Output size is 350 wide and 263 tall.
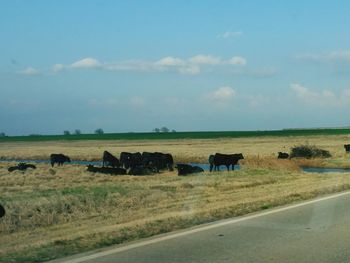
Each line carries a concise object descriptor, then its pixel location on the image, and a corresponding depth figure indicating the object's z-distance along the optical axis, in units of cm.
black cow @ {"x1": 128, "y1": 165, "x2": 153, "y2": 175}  3130
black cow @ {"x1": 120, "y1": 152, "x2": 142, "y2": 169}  3531
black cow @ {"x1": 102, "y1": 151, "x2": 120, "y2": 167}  3878
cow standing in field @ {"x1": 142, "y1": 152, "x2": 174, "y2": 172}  3431
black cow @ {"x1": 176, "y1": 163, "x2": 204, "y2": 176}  2900
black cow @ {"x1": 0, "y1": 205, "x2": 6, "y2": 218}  1272
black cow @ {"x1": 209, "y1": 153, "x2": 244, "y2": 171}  3444
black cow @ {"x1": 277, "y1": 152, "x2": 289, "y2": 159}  4369
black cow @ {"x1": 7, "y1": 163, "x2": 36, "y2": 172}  3400
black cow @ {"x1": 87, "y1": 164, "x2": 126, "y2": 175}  3036
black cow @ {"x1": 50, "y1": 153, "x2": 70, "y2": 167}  4263
